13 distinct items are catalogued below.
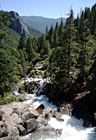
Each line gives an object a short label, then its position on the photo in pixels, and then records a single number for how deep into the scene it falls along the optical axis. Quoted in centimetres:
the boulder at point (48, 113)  1792
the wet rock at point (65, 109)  1973
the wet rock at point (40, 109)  2019
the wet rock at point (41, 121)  1571
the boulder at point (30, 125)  1417
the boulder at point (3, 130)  1100
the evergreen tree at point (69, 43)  2220
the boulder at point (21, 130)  1334
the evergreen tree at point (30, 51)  6168
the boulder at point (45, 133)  1393
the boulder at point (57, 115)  1803
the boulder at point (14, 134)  1142
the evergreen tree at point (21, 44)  6825
